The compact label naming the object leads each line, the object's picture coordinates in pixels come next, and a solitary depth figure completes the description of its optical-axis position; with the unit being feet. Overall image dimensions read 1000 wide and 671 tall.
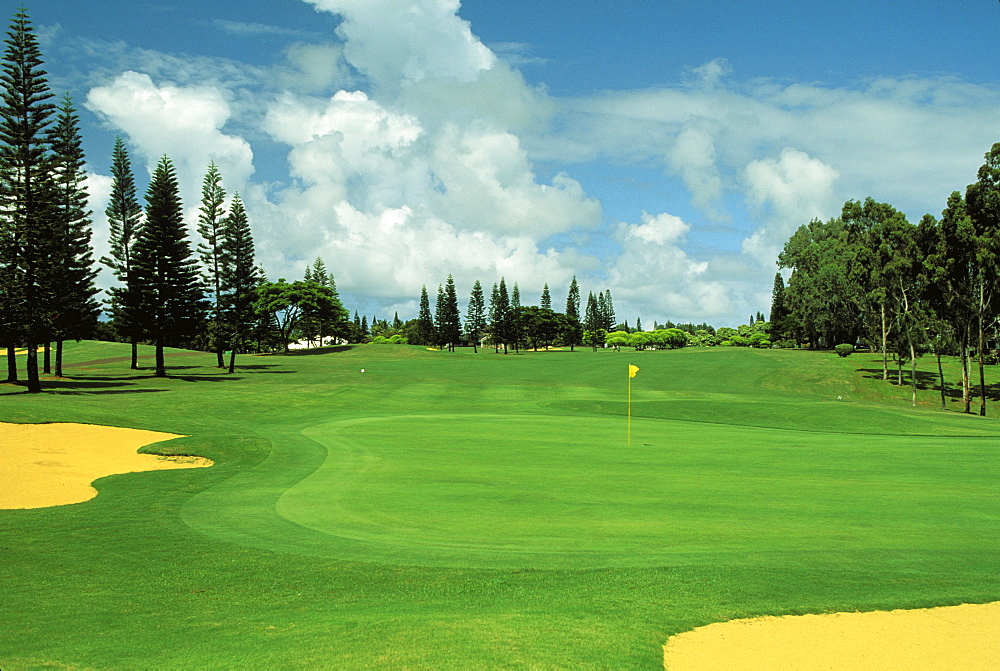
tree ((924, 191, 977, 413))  152.87
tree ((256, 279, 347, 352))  336.70
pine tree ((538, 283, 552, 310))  558.97
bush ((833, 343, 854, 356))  289.53
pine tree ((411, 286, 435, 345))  545.85
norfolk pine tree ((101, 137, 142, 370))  196.85
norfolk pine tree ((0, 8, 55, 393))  127.24
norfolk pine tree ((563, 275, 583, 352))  585.34
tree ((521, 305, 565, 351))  542.12
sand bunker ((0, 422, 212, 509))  44.68
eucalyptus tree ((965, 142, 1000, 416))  152.56
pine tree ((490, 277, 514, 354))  481.87
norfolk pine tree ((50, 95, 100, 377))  163.02
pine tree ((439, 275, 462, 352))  470.39
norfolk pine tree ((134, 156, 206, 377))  175.01
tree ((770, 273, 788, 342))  487.04
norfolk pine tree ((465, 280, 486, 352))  496.23
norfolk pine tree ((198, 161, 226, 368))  210.18
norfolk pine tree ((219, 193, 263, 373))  213.05
